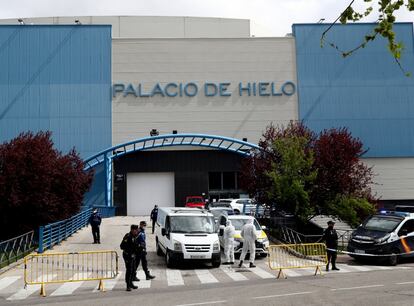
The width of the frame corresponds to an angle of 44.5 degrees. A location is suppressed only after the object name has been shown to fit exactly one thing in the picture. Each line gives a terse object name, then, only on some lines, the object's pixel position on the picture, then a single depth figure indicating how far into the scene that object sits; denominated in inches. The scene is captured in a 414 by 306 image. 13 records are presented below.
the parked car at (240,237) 783.7
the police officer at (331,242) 666.2
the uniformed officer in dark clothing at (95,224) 933.8
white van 676.7
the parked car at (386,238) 725.9
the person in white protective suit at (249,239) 693.9
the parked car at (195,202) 1497.4
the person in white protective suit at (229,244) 728.3
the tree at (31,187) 900.6
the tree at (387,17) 205.6
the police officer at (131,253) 522.9
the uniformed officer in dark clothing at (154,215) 1032.0
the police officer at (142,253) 564.1
